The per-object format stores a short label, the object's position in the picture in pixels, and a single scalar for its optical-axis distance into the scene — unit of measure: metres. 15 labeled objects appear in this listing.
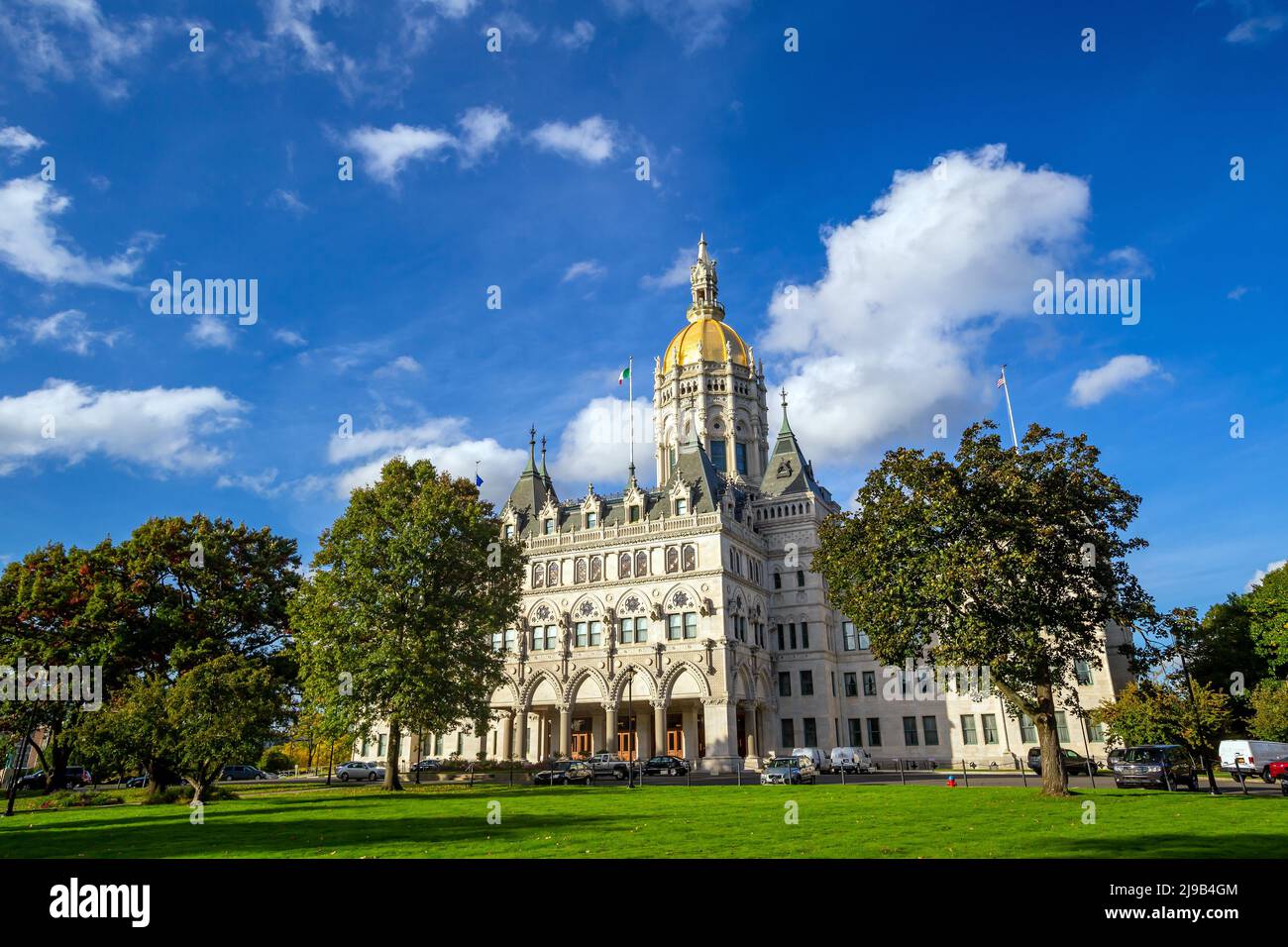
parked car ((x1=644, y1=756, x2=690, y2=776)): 52.38
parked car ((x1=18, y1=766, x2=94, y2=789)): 59.93
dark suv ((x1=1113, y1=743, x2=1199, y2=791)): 34.66
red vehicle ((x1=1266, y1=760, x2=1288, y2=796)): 35.31
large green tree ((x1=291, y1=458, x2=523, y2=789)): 37.97
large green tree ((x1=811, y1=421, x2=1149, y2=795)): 28.78
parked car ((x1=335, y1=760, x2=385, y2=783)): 64.20
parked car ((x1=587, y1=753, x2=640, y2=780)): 46.97
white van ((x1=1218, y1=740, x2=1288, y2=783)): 39.06
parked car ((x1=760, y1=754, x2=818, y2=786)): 41.69
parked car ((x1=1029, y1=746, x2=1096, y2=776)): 47.53
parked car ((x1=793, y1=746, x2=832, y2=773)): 53.88
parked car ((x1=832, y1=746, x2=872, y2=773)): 53.89
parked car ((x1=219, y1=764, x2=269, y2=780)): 67.44
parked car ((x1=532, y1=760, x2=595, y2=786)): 45.31
